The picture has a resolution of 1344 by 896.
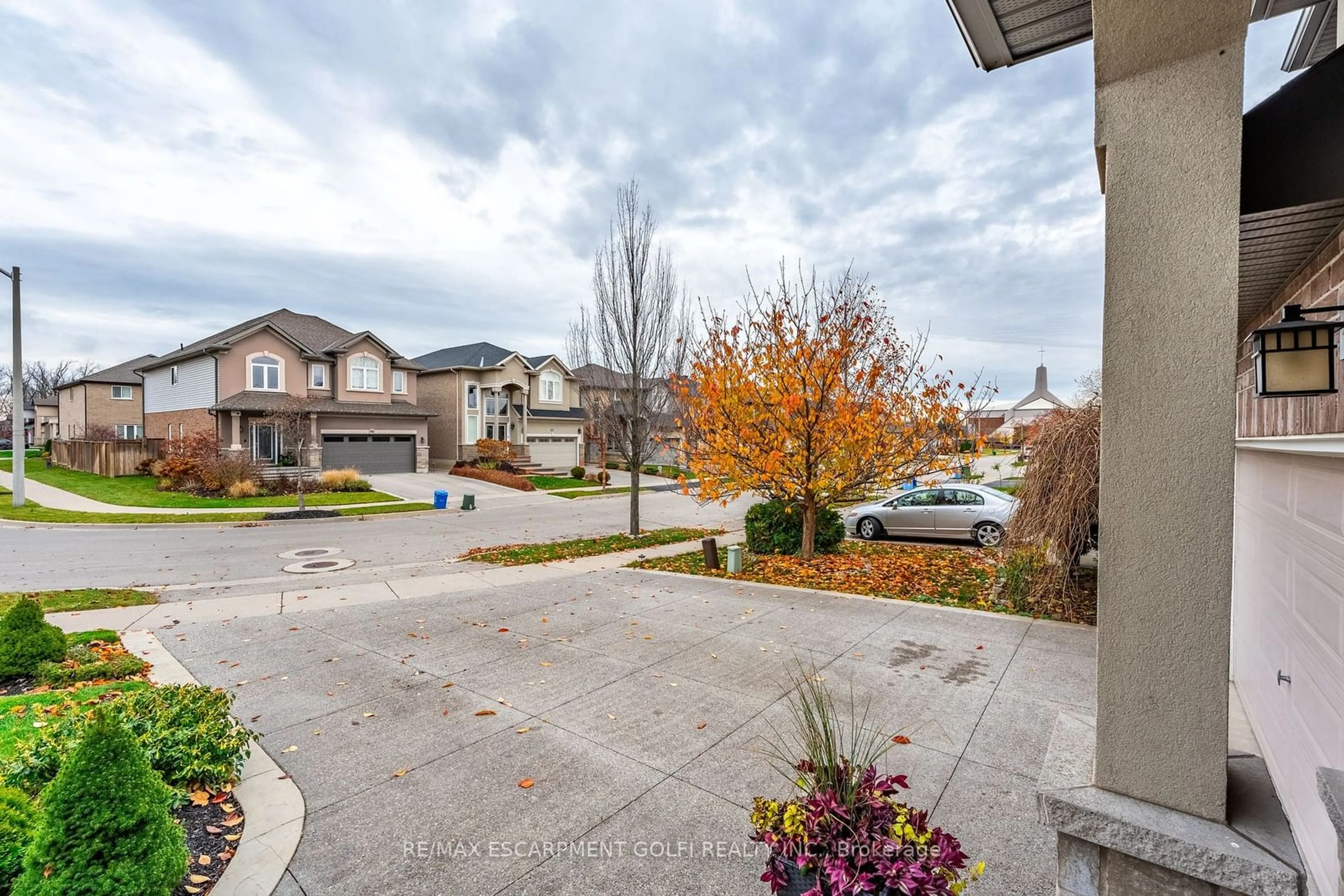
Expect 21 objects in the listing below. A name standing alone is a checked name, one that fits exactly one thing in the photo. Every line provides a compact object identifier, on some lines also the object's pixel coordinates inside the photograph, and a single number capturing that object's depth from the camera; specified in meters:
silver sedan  13.80
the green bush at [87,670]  5.36
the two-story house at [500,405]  35.03
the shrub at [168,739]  3.37
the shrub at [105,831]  2.35
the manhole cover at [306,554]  12.74
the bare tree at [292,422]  24.66
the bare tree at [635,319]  14.45
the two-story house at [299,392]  26.83
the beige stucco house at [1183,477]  1.74
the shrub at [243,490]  21.48
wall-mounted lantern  2.22
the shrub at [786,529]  11.85
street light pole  16.52
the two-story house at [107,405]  38.84
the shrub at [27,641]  5.41
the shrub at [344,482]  23.83
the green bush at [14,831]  2.56
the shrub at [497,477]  28.98
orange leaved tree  9.86
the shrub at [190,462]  22.23
